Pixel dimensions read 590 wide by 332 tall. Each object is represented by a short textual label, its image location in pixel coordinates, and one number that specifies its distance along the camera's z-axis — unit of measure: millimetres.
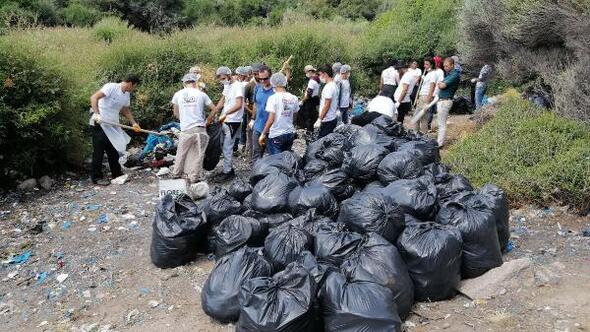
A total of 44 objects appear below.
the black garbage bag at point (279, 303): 3018
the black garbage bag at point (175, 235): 4410
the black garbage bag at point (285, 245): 3781
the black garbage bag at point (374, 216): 3912
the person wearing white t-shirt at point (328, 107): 7078
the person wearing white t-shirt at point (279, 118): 6125
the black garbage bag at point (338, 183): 4926
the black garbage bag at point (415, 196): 4250
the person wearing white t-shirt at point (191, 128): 6281
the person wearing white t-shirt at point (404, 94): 8758
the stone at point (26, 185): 6754
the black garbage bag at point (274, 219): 4488
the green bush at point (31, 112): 6395
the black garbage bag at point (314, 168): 5489
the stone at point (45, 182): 6875
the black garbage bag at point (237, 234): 4207
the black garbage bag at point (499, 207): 4328
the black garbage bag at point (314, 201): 4457
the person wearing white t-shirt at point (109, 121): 6457
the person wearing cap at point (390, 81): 9633
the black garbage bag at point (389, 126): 6438
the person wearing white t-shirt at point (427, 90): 8391
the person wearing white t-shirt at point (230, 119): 6980
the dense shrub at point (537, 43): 6699
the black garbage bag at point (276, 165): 5277
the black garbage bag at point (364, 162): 5055
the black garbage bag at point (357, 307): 3018
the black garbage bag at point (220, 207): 4664
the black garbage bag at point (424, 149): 5459
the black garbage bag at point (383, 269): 3396
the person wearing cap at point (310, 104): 8969
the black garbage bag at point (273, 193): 4628
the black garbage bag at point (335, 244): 3666
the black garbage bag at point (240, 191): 5086
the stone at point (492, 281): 3748
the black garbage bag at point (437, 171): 5111
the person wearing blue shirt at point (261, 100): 6697
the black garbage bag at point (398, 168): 4898
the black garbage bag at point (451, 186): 4672
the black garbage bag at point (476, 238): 3941
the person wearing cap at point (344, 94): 8365
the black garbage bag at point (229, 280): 3520
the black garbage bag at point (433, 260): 3652
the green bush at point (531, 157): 5215
